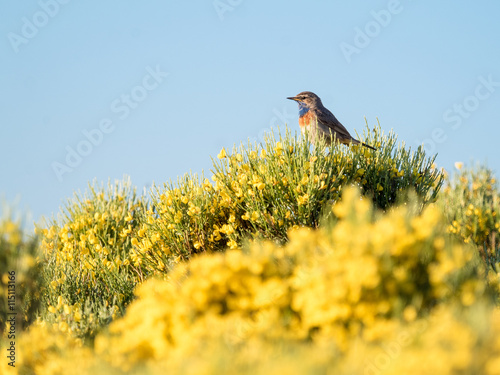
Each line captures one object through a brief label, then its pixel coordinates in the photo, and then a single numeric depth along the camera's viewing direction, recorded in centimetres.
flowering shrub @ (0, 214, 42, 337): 923
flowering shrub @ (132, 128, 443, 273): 1425
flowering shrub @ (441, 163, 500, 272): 1856
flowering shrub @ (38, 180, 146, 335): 1050
